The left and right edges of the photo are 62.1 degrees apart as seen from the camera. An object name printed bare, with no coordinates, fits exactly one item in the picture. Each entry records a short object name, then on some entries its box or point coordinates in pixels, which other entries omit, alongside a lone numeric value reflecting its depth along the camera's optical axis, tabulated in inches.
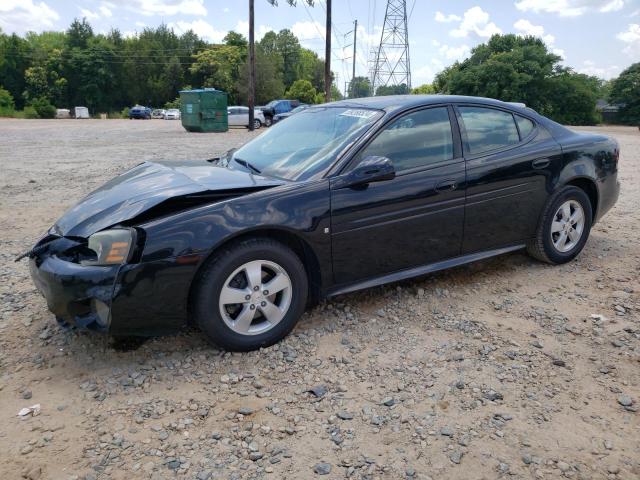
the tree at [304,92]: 2800.2
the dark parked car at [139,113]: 2293.3
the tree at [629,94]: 1487.5
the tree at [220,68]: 2832.2
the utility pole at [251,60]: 1013.2
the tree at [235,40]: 3171.8
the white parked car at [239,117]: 1227.9
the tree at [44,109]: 2090.3
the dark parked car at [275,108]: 1245.7
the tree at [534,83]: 1514.5
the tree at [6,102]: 2125.2
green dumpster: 993.5
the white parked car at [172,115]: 2218.9
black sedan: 119.1
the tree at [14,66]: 2768.2
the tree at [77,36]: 3088.1
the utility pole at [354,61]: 2618.1
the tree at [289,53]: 3880.4
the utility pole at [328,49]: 1017.5
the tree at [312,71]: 3978.8
